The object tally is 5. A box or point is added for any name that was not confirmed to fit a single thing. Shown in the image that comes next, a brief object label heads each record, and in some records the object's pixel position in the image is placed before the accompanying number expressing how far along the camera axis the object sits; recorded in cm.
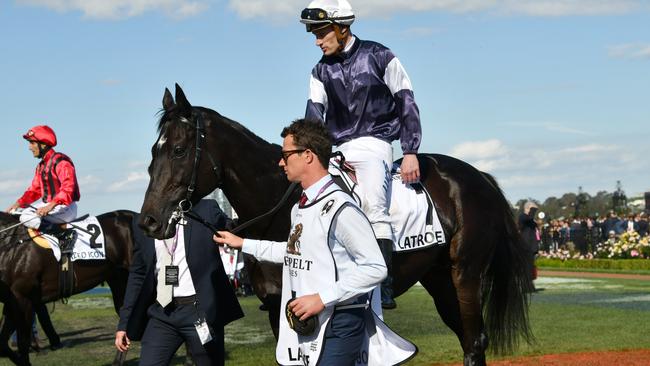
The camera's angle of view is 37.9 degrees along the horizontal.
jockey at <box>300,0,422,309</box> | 572
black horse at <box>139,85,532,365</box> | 529
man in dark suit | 547
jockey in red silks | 1070
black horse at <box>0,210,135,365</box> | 1016
